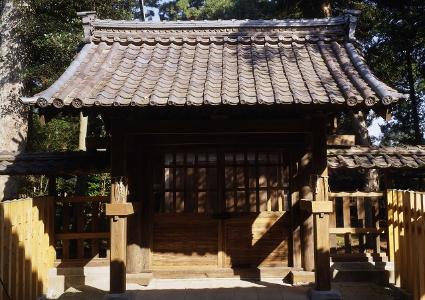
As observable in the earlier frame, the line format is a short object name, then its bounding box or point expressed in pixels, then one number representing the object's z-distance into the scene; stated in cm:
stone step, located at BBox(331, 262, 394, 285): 757
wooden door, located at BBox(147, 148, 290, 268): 757
